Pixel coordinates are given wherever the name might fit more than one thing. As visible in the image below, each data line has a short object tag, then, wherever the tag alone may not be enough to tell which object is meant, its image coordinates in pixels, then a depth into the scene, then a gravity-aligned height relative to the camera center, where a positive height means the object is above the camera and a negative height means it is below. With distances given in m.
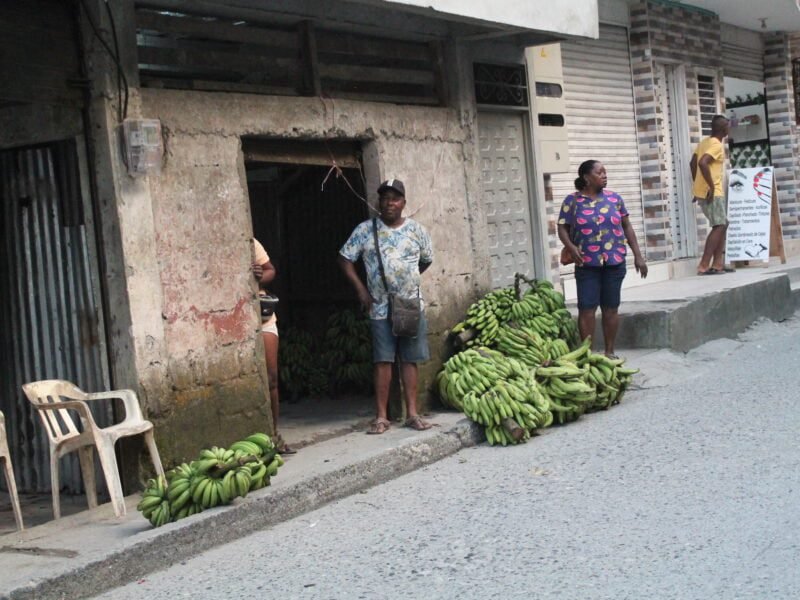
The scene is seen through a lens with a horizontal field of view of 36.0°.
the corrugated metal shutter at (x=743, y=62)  20.64 +2.51
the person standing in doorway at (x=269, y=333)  8.53 -0.58
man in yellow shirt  16.09 +0.32
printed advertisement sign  16.50 -0.09
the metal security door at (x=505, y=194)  11.22 +0.32
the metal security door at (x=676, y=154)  17.56 +0.85
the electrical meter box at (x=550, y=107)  12.19 +1.19
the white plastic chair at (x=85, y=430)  6.95 -0.96
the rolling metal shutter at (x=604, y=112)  15.27 +1.40
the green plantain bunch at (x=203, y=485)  6.73 -1.28
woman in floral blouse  10.64 -0.16
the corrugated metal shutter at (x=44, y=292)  7.71 -0.15
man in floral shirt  8.95 -0.26
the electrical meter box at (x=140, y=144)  7.43 +0.71
